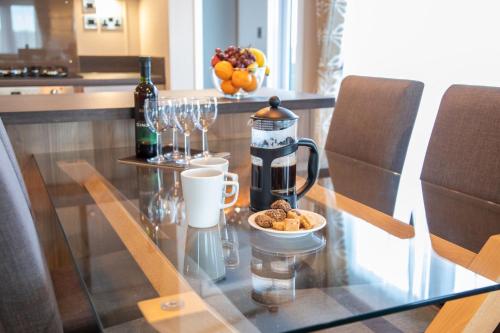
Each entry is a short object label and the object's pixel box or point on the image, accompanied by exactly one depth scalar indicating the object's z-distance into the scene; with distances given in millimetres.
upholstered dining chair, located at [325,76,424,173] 1824
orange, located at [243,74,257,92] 2123
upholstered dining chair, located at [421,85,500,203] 1424
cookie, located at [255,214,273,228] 1037
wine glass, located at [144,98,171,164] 1620
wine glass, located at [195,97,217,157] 1687
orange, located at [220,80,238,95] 2158
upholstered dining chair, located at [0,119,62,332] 790
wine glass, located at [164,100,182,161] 1638
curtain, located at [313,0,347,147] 3301
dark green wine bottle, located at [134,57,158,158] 1733
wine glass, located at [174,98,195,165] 1647
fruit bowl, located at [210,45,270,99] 2096
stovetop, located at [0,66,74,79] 4124
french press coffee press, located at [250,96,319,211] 1162
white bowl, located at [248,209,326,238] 1010
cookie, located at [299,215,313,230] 1039
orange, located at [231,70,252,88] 2102
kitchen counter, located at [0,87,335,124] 1742
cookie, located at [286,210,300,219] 1051
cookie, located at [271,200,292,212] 1074
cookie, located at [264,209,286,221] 1047
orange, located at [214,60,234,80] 2100
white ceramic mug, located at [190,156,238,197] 1358
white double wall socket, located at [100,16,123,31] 4621
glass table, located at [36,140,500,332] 781
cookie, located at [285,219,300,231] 1016
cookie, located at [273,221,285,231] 1021
